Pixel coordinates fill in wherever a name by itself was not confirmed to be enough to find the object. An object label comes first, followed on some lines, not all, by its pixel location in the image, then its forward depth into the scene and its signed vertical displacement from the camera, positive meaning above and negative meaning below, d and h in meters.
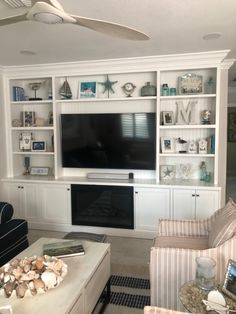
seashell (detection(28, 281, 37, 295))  1.69 -0.90
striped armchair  1.99 -0.91
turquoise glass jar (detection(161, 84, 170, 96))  3.83 +0.66
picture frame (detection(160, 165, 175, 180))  3.98 -0.49
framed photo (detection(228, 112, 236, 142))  8.28 +0.35
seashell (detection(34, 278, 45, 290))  1.69 -0.88
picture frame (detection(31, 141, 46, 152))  4.41 -0.11
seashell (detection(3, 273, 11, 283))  1.72 -0.85
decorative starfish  4.10 +0.79
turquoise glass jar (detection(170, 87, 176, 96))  3.86 +0.64
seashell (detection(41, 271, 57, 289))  1.71 -0.86
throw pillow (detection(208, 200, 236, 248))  2.04 -0.68
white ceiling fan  1.44 +0.68
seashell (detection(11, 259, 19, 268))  1.84 -0.83
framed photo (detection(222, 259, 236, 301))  1.66 -0.87
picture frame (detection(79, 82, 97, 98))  4.17 +0.74
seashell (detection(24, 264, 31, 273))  1.76 -0.82
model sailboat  4.16 +0.71
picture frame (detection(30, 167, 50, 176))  4.40 -0.51
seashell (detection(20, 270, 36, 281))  1.70 -0.84
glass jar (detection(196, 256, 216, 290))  1.74 -0.86
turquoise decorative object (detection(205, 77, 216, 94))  3.75 +0.69
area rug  2.28 -1.38
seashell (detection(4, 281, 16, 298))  1.67 -0.89
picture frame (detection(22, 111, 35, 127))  4.40 +0.32
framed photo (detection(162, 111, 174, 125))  3.88 +0.28
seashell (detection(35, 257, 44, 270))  1.80 -0.81
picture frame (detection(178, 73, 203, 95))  3.78 +0.74
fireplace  3.82 -0.94
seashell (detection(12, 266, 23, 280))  1.72 -0.83
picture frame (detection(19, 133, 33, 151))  4.45 -0.03
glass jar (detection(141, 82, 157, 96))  3.83 +0.66
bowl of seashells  1.68 -0.85
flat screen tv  3.93 -0.03
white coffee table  1.61 -0.96
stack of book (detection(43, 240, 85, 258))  2.21 -0.90
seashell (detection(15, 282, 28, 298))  1.66 -0.90
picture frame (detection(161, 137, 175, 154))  3.96 -0.09
